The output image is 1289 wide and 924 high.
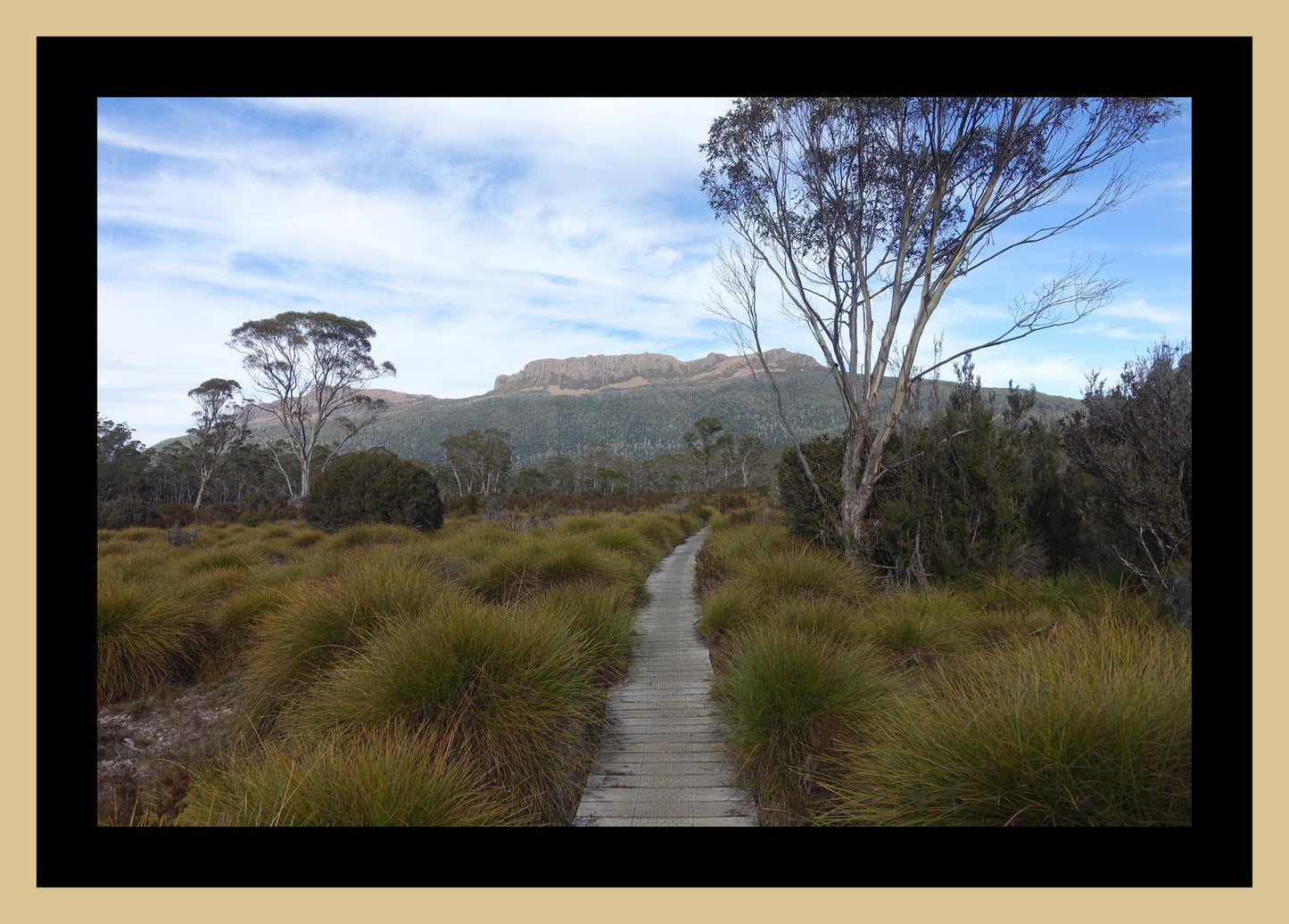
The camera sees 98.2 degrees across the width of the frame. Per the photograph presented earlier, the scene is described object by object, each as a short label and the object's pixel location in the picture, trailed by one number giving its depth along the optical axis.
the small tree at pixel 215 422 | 32.50
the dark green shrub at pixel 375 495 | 14.55
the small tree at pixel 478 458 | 47.44
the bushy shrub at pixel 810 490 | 9.60
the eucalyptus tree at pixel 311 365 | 29.47
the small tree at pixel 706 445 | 49.56
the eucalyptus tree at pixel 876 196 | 7.57
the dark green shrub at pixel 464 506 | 21.56
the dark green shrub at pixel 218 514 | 19.70
